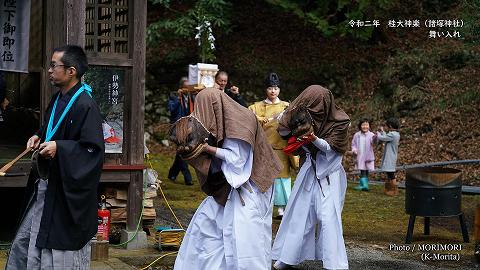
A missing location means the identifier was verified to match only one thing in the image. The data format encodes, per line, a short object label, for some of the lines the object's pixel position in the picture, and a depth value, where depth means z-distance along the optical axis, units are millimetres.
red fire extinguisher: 9320
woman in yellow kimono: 12734
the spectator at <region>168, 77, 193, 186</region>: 14891
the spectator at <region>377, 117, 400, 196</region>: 15859
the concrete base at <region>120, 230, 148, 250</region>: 9789
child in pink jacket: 16453
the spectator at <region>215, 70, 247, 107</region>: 13094
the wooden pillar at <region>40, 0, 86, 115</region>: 9070
